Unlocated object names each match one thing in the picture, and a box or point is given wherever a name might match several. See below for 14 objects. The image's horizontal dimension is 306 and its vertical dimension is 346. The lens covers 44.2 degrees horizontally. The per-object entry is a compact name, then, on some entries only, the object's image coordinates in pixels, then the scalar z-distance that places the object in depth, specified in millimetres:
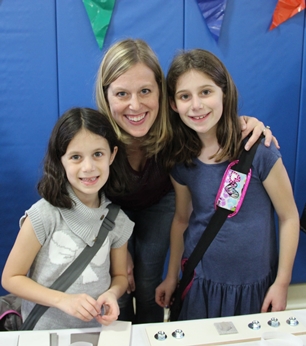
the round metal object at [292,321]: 883
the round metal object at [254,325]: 870
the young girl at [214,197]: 1215
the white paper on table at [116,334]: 813
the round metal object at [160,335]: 827
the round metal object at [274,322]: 881
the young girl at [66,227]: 1037
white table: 818
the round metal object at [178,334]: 832
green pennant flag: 1880
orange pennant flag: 2064
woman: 1246
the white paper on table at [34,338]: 807
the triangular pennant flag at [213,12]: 1977
